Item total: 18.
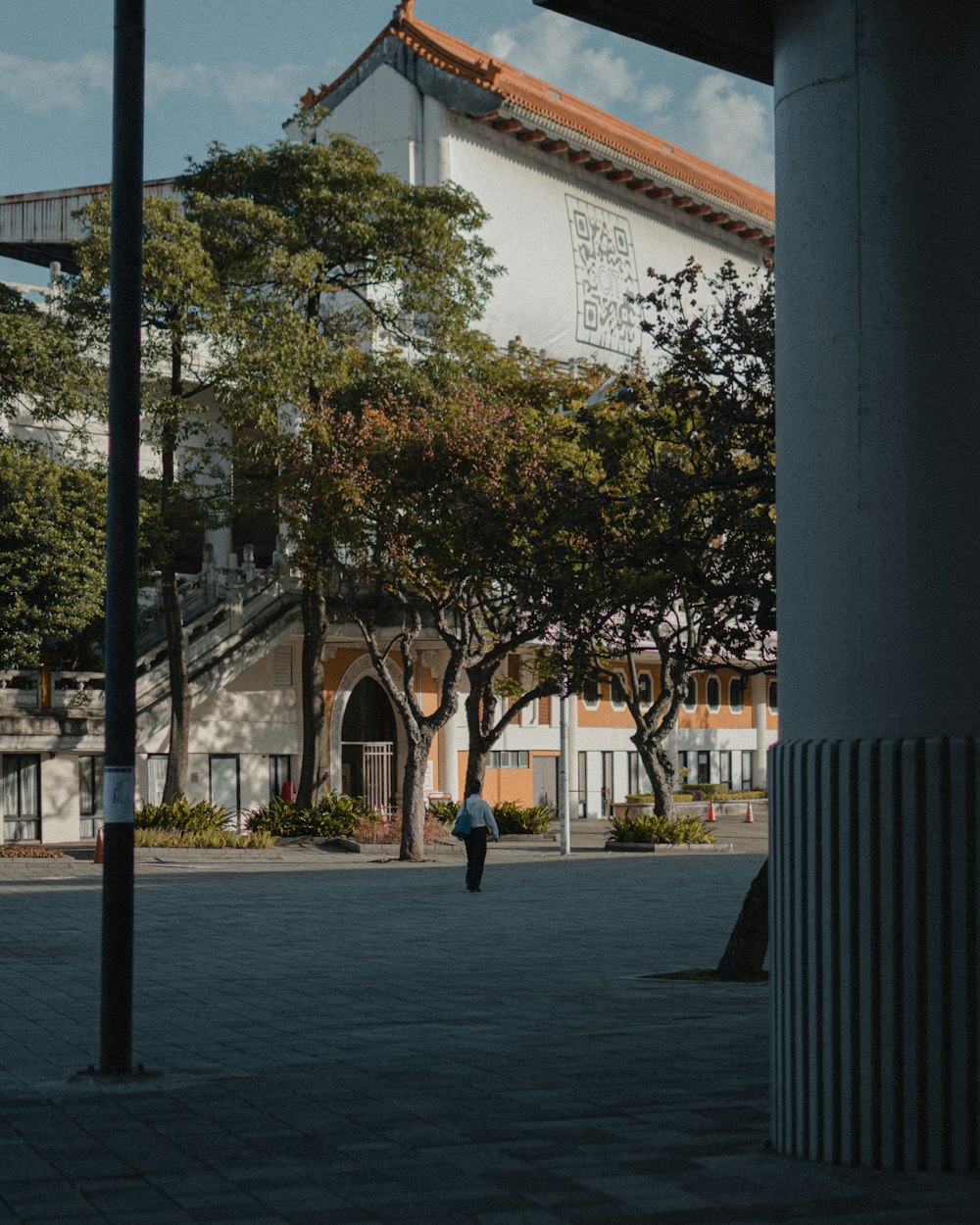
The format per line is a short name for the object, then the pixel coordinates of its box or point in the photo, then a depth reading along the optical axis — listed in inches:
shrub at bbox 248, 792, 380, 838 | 1529.3
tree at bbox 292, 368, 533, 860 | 1314.0
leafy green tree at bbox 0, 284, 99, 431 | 1323.8
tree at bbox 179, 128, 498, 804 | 1401.3
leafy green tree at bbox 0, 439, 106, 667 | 1333.7
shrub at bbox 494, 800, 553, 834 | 1768.0
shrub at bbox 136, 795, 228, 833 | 1419.8
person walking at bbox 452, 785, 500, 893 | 1034.1
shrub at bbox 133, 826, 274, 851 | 1366.9
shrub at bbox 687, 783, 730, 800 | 2297.4
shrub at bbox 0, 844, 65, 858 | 1301.7
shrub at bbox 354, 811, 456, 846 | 1528.9
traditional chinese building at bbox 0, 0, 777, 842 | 1594.5
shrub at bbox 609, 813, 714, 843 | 1563.7
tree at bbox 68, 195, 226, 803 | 1350.9
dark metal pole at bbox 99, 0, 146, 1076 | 398.0
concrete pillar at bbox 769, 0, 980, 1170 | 282.0
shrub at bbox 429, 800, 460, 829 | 1736.0
